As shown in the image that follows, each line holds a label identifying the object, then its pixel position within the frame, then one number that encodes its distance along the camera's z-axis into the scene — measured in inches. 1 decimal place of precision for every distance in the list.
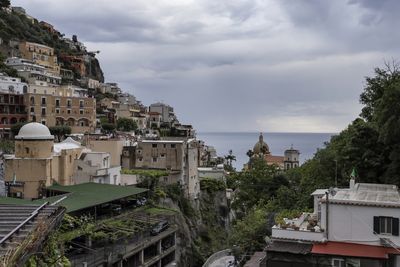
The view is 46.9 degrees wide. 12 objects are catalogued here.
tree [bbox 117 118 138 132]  3625.0
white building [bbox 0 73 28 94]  2888.8
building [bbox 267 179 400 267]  738.7
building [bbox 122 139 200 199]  2100.1
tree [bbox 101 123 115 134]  3388.3
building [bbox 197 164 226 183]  2569.4
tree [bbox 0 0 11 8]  4629.7
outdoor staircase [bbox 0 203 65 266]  263.2
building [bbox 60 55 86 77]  4633.4
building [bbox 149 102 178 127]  4959.2
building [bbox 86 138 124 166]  2078.0
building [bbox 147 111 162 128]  4407.0
